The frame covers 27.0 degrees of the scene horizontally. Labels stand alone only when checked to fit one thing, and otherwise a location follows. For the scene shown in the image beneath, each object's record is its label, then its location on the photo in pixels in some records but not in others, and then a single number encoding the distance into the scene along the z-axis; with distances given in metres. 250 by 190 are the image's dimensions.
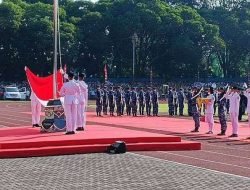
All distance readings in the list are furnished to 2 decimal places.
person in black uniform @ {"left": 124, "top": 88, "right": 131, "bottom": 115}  29.84
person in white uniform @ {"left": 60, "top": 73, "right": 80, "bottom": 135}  15.30
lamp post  60.19
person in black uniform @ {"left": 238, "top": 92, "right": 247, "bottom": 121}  27.90
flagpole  16.34
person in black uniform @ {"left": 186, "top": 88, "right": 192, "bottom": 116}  27.70
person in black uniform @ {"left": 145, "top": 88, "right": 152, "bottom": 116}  30.15
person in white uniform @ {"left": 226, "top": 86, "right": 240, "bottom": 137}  17.92
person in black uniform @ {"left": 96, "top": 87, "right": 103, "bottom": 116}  28.81
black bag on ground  13.22
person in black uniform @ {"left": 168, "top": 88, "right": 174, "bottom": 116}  30.88
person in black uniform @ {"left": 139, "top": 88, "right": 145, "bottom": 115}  30.28
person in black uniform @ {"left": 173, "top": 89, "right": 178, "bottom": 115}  31.23
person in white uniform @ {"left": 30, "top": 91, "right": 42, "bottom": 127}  17.95
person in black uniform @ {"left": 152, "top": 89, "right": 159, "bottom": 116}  29.81
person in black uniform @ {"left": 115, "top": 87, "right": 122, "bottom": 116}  29.34
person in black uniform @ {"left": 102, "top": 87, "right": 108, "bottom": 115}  29.41
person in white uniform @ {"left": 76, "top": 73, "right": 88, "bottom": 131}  16.85
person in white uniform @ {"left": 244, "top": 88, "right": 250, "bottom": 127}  18.18
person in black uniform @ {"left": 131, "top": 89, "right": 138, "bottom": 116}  29.53
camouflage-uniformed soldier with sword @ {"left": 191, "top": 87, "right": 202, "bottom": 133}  19.44
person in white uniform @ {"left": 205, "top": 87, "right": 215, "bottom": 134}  18.79
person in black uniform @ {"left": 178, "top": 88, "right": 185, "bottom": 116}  30.91
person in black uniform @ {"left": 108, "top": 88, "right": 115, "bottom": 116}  29.42
